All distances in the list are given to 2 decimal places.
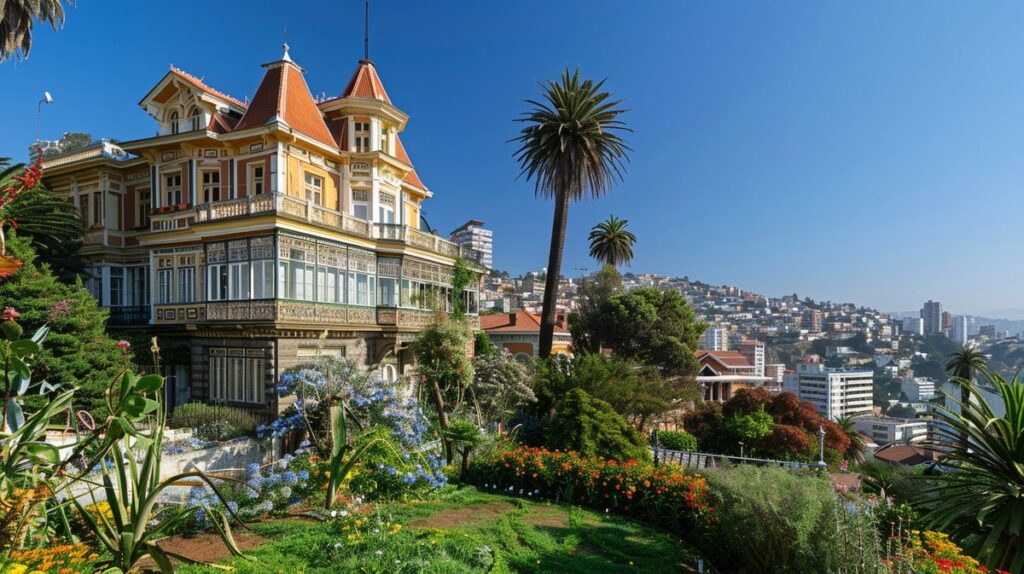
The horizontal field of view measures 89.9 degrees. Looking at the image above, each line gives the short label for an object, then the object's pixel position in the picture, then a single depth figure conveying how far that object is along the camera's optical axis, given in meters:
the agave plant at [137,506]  3.80
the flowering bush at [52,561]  3.80
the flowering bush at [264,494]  8.02
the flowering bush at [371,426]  9.64
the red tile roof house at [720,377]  44.22
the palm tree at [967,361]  39.31
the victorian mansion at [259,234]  16.89
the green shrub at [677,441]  23.08
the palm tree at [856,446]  28.89
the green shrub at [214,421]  14.12
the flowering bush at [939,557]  5.33
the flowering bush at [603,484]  9.61
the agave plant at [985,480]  6.31
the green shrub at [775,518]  6.47
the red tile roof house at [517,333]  40.28
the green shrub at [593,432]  13.70
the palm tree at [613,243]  44.25
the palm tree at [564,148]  25.53
